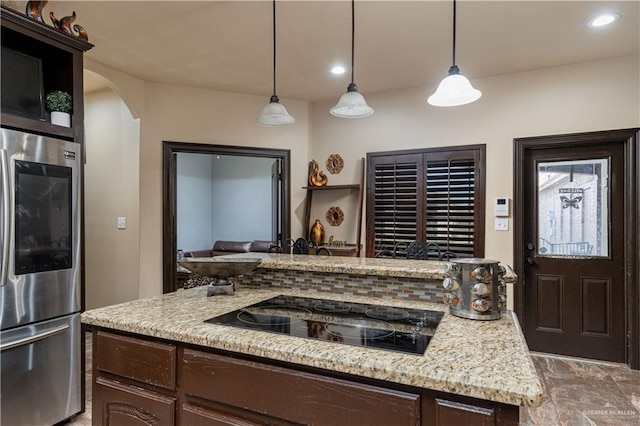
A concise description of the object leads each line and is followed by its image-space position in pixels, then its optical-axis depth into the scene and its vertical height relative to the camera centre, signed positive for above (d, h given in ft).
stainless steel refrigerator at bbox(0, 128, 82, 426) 6.56 -1.20
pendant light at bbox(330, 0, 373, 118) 7.12 +2.17
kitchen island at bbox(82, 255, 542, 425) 2.96 -1.48
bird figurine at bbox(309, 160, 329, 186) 14.40 +1.54
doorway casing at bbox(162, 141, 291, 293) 12.80 +0.56
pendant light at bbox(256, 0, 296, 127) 7.99 +2.21
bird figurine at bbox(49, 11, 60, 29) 7.55 +4.01
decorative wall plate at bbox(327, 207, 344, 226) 14.46 +0.01
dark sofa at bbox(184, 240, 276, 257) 19.52 -1.73
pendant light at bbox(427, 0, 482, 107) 5.94 +2.07
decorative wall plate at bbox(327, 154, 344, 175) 14.37 +2.06
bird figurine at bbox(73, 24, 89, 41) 7.97 +4.00
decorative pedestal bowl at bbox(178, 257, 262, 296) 5.61 -0.82
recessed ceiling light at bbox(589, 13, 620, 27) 8.34 +4.55
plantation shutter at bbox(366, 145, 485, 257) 12.25 +0.56
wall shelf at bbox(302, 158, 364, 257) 13.76 +0.61
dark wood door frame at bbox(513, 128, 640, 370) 10.34 -0.04
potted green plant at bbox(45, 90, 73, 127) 7.64 +2.28
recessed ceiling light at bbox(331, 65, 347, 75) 11.26 +4.56
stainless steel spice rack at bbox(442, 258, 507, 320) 4.33 -0.87
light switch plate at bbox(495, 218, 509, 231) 11.80 -0.26
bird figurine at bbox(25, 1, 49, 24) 7.11 +3.99
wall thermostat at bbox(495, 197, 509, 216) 11.77 +0.34
